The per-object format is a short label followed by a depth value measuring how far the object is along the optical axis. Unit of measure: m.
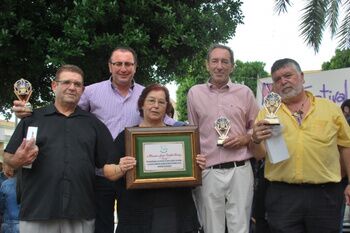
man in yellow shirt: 4.10
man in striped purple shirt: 4.40
